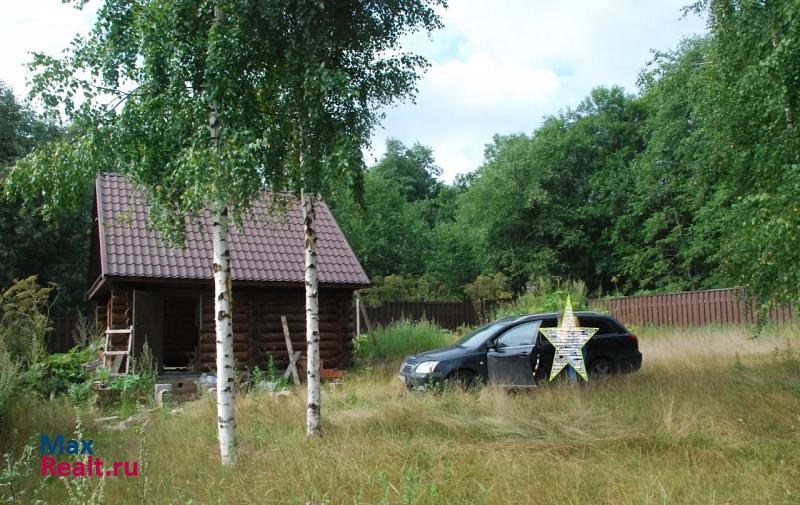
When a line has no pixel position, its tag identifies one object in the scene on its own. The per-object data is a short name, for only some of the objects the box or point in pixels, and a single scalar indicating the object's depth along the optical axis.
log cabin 14.76
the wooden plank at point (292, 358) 15.45
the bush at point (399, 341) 18.94
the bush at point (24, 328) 13.60
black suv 11.38
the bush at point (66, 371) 13.38
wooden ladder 14.17
